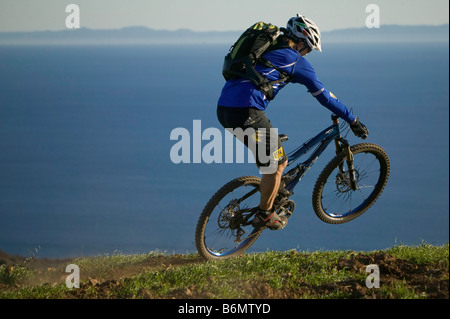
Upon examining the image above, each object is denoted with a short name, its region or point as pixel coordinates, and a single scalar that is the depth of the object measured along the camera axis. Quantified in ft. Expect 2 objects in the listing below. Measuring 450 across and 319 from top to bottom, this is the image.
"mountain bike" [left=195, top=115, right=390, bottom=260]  42.11
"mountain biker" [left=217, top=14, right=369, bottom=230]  38.17
